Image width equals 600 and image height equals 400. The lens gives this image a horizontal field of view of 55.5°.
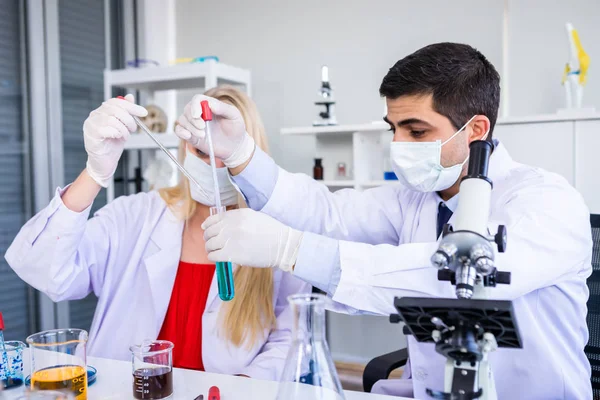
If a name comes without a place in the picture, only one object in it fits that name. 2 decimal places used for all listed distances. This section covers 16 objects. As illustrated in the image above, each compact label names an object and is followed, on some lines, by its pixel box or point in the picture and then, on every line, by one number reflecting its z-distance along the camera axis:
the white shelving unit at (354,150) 2.82
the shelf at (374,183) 2.74
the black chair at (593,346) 1.48
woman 1.40
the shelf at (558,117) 2.36
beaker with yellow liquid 0.98
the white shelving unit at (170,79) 2.94
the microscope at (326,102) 2.84
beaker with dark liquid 1.02
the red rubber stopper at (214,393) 1.00
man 1.05
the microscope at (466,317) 0.68
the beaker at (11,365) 1.10
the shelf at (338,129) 2.74
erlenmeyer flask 0.78
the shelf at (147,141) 3.02
